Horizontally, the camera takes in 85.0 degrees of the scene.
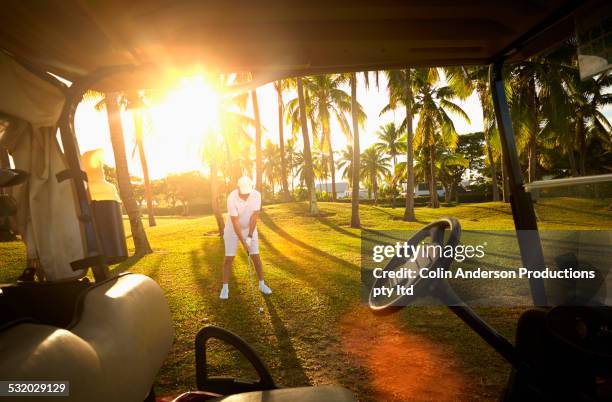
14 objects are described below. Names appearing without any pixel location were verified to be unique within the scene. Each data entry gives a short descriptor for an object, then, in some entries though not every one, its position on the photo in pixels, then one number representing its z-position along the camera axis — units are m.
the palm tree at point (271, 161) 65.81
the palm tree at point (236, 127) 20.86
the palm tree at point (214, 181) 15.40
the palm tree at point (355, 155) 16.72
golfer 5.72
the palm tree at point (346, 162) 63.55
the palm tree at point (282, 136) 27.17
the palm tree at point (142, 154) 21.98
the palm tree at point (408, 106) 18.83
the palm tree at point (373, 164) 63.28
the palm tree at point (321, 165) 60.47
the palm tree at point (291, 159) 64.43
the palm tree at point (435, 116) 25.14
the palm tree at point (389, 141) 53.89
